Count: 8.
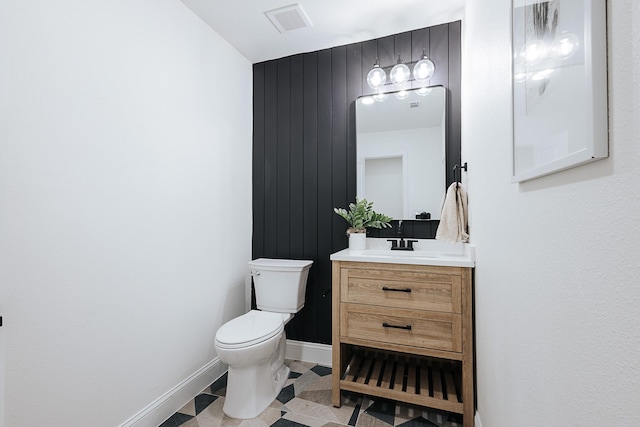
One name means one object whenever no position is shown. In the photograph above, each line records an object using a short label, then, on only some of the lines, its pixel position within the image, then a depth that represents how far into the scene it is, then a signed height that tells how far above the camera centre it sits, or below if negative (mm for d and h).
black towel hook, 1930 +315
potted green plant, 2188 -10
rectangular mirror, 2160 +491
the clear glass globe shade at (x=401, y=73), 2178 +1028
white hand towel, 1873 +18
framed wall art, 428 +236
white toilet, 1704 -676
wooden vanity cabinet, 1614 -589
